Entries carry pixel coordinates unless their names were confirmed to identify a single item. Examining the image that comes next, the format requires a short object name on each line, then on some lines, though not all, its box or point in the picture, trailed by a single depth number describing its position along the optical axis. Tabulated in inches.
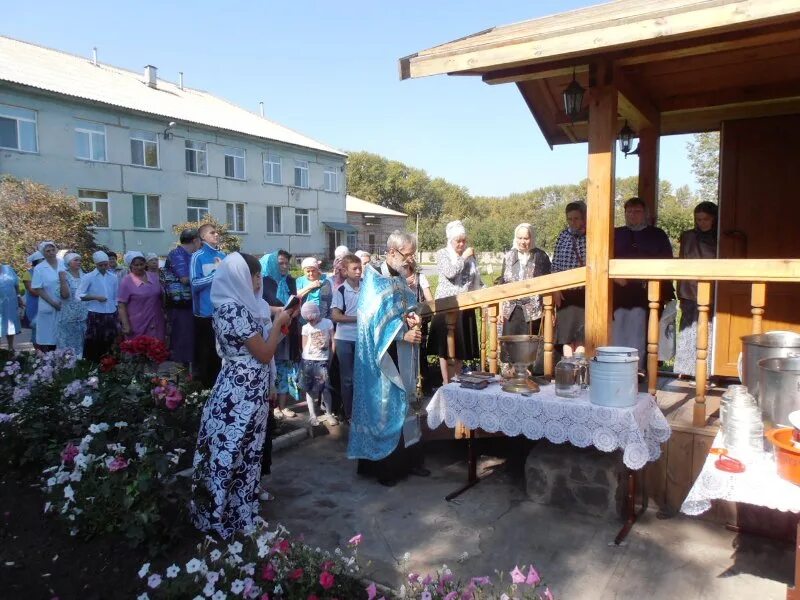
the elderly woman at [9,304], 365.4
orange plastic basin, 95.6
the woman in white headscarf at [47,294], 296.2
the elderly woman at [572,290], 206.7
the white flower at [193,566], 111.4
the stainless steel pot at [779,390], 113.2
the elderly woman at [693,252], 230.5
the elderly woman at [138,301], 254.7
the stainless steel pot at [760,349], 129.6
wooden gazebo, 139.9
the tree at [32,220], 669.3
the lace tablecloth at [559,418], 139.3
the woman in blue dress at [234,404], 138.8
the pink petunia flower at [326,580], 104.4
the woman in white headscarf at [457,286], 217.2
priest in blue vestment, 178.9
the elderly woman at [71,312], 300.0
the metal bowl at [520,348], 160.4
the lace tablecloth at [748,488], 100.9
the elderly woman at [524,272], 228.4
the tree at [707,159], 1113.4
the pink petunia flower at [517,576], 92.8
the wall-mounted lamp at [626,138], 249.0
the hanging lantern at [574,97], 181.0
